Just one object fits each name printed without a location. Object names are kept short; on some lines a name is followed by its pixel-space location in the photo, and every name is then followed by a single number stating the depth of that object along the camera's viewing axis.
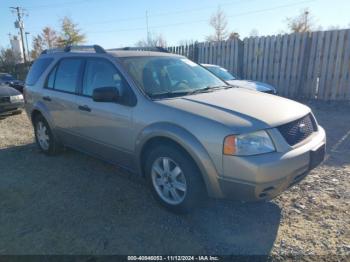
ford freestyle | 2.69
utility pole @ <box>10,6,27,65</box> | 39.13
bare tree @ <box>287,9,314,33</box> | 32.81
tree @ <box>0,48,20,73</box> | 30.26
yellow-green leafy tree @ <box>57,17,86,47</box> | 34.31
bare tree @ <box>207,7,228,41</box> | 33.34
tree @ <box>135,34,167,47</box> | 27.64
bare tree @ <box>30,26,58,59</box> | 40.06
